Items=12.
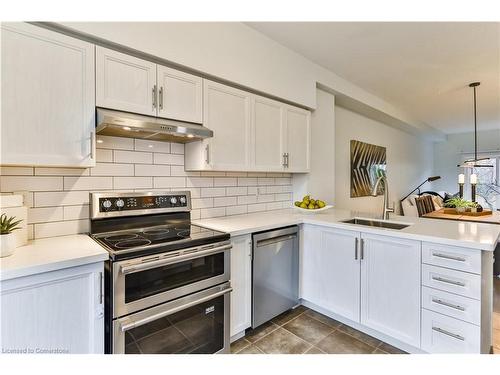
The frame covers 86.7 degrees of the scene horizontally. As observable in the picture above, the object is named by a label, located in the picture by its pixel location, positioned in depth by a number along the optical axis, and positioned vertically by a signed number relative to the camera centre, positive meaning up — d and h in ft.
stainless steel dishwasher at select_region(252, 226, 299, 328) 6.68 -2.33
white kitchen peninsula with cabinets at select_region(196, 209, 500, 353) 5.08 -2.05
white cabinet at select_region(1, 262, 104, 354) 3.55 -1.82
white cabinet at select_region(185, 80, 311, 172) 6.86 +1.58
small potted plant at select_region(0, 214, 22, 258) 3.84 -0.75
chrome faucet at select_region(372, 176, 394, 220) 7.52 -0.47
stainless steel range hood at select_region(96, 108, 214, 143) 4.90 +1.20
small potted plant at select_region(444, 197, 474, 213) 12.96 -0.86
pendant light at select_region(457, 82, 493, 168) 11.81 +1.35
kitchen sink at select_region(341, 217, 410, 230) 6.93 -1.02
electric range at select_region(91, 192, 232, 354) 4.29 -1.76
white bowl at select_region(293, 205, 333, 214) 8.61 -0.76
